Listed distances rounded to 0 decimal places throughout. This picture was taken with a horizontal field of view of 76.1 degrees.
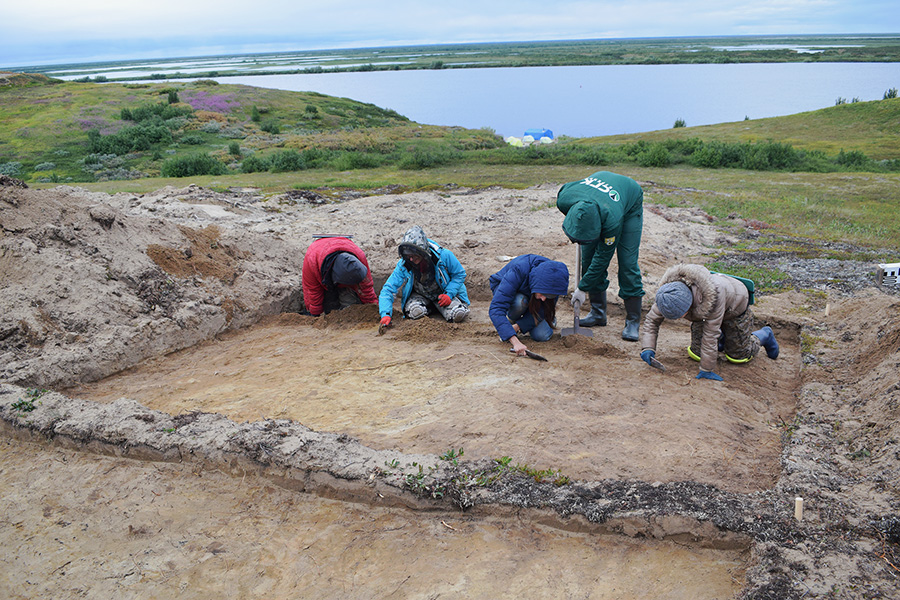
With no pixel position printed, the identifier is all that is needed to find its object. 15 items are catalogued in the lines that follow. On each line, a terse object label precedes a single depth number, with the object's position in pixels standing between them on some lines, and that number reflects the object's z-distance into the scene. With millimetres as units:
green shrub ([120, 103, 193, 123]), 28484
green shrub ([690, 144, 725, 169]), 18078
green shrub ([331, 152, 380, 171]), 18344
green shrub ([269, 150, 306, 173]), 17966
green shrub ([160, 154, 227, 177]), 17281
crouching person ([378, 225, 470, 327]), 6293
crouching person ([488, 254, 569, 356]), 5012
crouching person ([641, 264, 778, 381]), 4461
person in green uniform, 5375
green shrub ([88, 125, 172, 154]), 23609
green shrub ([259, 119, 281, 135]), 28922
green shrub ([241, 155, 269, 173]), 18209
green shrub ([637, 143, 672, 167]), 18492
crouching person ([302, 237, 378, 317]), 6281
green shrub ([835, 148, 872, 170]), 17470
